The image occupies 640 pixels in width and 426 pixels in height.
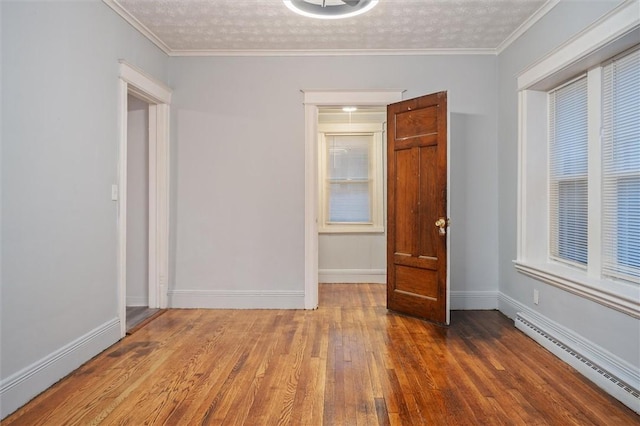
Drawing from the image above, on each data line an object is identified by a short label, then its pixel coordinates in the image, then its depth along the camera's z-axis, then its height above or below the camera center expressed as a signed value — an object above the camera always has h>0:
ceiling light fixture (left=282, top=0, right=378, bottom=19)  2.80 +1.57
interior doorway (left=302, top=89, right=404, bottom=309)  3.97 +0.72
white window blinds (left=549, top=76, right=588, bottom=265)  2.81 +0.32
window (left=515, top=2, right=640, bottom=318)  2.33 +0.35
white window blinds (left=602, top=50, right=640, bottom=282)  2.32 +0.29
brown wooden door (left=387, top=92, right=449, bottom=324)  3.46 +0.04
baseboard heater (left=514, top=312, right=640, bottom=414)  2.10 -1.02
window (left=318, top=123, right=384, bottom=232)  5.38 +0.46
